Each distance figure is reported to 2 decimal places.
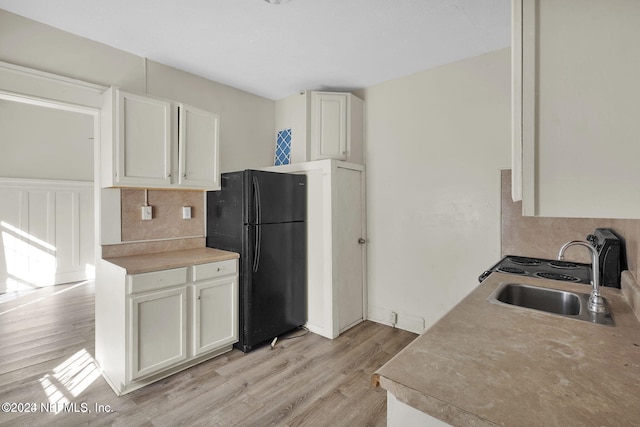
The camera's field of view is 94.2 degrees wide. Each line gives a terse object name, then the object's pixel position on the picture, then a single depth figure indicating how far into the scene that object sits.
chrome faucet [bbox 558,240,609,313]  1.21
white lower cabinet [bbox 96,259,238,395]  2.02
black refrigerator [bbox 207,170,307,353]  2.62
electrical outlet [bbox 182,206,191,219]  2.83
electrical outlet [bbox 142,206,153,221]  2.56
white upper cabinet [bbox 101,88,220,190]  2.17
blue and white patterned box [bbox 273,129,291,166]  3.59
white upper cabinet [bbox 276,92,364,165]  3.21
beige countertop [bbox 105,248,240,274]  2.09
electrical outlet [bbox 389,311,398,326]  3.13
